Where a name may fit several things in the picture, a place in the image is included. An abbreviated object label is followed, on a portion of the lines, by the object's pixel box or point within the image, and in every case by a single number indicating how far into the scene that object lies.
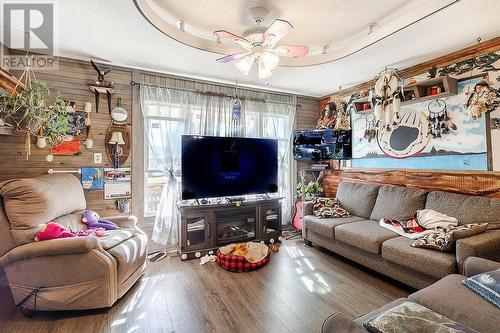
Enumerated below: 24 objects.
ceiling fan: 1.96
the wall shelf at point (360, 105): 3.52
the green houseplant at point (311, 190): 4.12
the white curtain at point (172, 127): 3.29
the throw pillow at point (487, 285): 1.35
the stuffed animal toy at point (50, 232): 1.97
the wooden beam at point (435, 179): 2.50
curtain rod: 3.22
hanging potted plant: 2.33
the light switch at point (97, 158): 3.05
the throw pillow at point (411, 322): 1.06
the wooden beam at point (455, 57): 2.45
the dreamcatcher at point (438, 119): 2.79
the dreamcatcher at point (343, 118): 3.92
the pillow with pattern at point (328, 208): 3.36
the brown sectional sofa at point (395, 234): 2.01
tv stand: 3.12
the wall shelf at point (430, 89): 2.62
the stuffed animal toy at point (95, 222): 2.57
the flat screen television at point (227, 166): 3.24
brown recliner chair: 1.92
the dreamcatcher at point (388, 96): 2.78
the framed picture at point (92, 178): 2.97
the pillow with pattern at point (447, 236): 2.06
